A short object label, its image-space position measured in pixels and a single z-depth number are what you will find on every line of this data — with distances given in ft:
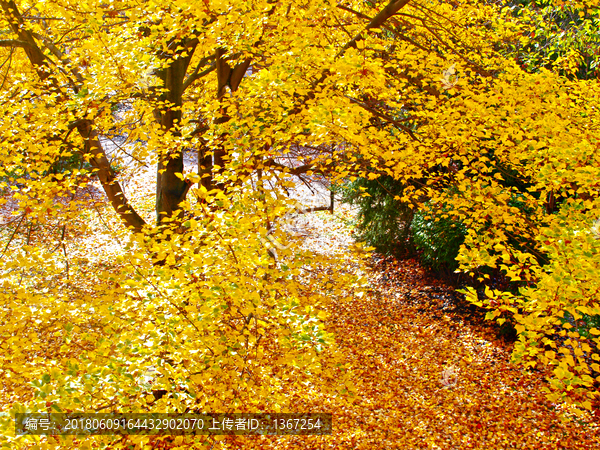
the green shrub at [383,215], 31.40
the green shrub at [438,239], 25.99
